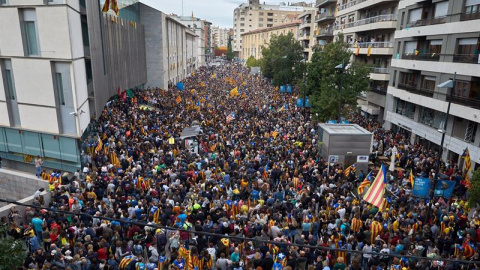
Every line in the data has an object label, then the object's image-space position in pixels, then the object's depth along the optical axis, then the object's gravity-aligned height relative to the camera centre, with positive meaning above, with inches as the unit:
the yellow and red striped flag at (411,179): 606.3 -220.4
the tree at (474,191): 501.7 -197.7
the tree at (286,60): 2005.4 -64.1
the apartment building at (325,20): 1911.9 +163.5
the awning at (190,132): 805.9 -194.8
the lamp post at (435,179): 452.1 -181.9
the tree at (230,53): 6569.9 -88.7
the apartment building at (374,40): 1263.5 +38.8
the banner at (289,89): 1939.2 -217.0
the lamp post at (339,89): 1010.2 -117.1
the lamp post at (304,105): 1310.5 -206.9
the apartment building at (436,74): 792.3 -61.0
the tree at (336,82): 1103.6 -103.0
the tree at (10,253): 262.8 -156.1
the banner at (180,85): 1816.4 -192.4
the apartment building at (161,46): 1717.5 +6.2
